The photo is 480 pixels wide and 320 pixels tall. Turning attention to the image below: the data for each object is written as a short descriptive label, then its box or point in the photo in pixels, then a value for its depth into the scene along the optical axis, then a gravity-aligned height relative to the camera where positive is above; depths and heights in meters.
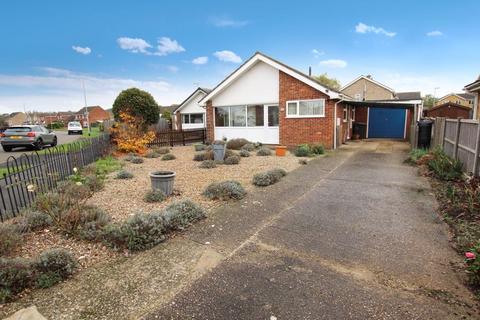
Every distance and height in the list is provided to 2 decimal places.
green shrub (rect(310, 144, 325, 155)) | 11.86 -1.40
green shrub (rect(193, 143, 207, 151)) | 14.27 -1.37
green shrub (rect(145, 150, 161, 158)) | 12.38 -1.46
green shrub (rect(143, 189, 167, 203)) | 5.51 -1.56
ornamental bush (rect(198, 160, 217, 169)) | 9.30 -1.54
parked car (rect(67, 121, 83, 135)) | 35.59 -0.17
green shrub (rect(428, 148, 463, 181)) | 6.74 -1.46
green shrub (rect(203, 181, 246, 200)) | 5.69 -1.56
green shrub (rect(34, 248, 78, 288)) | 2.82 -1.59
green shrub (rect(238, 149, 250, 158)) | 11.87 -1.52
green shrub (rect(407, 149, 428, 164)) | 9.26 -1.48
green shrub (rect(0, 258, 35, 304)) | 2.62 -1.57
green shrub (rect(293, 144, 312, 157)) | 11.45 -1.45
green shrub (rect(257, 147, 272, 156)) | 12.04 -1.49
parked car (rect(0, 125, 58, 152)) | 15.16 -0.53
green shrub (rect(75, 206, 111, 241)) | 3.80 -1.55
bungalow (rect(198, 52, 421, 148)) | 13.18 +0.75
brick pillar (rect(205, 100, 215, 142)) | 17.15 +0.04
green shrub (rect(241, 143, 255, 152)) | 13.61 -1.39
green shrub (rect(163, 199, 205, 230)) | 4.11 -1.55
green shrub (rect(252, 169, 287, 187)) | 6.77 -1.56
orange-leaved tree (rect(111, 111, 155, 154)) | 12.84 -0.57
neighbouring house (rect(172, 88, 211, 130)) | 25.54 +1.04
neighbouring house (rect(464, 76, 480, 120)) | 8.91 +0.91
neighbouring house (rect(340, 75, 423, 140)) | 19.06 -0.36
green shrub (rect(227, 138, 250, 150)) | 14.60 -1.24
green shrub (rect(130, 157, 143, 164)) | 10.75 -1.48
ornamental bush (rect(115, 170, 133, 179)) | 7.76 -1.51
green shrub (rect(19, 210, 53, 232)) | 4.10 -1.52
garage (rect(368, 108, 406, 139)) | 19.72 -0.46
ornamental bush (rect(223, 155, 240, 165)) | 9.96 -1.50
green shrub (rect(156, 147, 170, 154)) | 13.25 -1.39
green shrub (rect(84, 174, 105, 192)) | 6.41 -1.46
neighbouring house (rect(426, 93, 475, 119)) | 22.31 +0.39
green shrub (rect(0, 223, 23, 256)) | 3.29 -1.47
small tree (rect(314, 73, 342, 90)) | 49.08 +7.65
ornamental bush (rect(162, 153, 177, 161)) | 11.33 -1.50
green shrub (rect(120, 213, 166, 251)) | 3.58 -1.54
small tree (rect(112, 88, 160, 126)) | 15.07 +1.21
